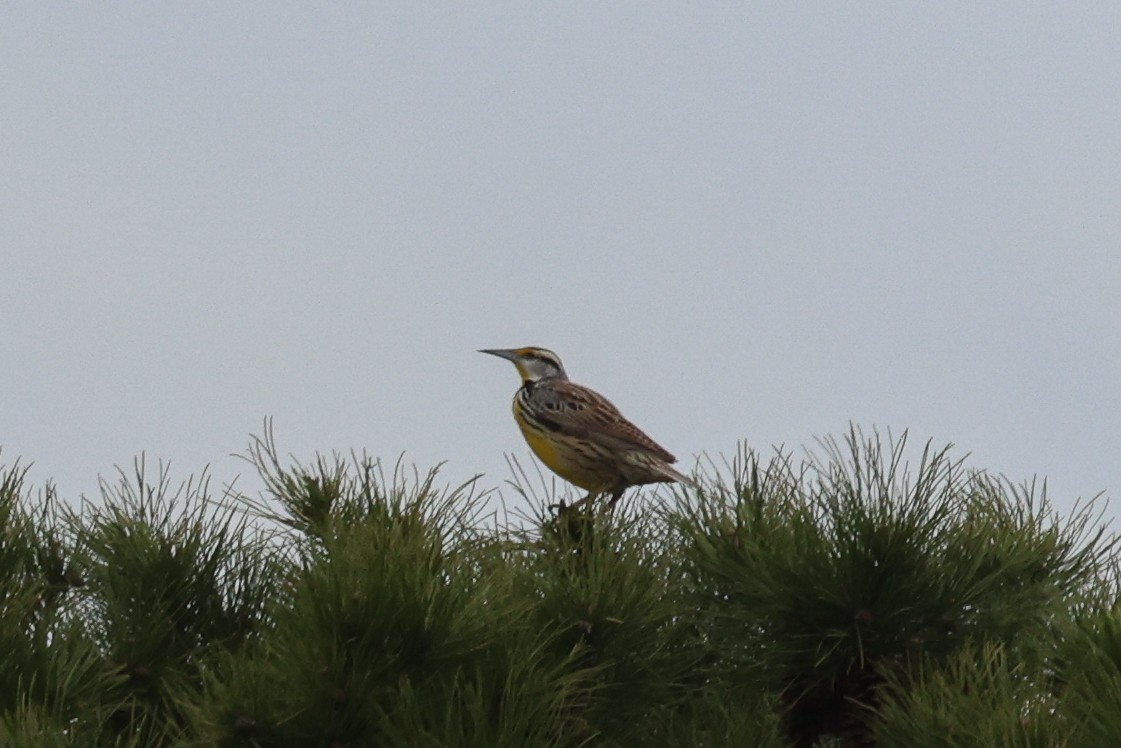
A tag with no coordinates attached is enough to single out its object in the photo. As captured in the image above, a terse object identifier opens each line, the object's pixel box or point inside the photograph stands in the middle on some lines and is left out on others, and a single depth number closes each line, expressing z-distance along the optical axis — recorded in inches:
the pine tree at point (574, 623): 346.9
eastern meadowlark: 676.7
